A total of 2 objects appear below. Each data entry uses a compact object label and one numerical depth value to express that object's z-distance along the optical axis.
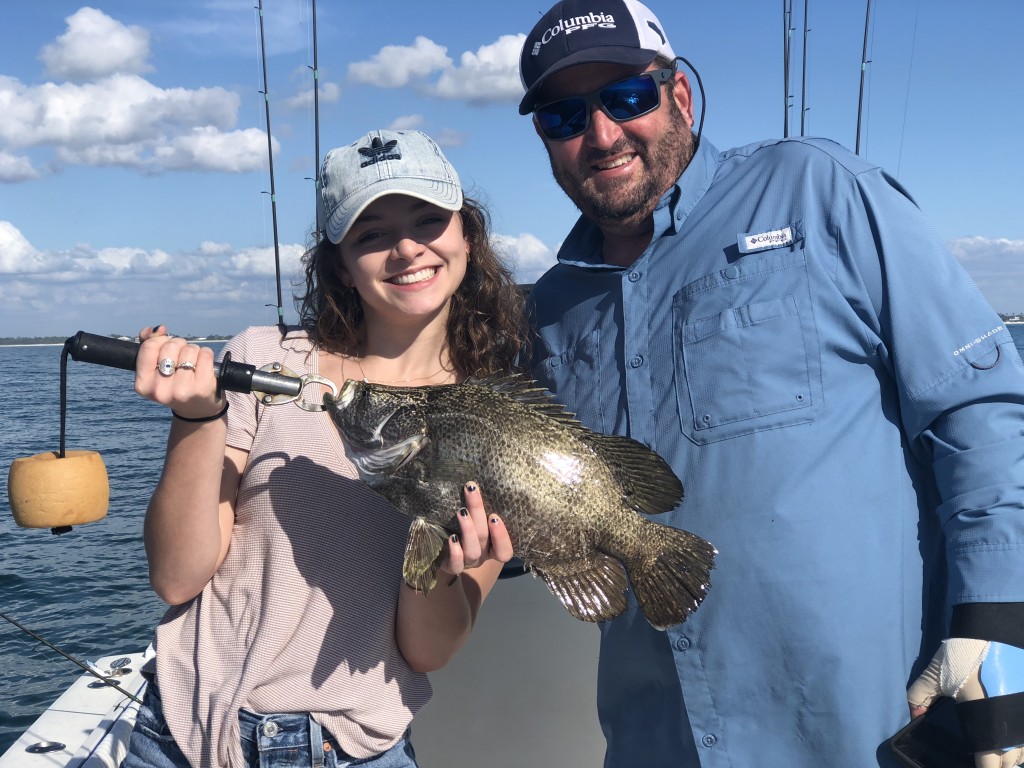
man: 2.40
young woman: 2.51
